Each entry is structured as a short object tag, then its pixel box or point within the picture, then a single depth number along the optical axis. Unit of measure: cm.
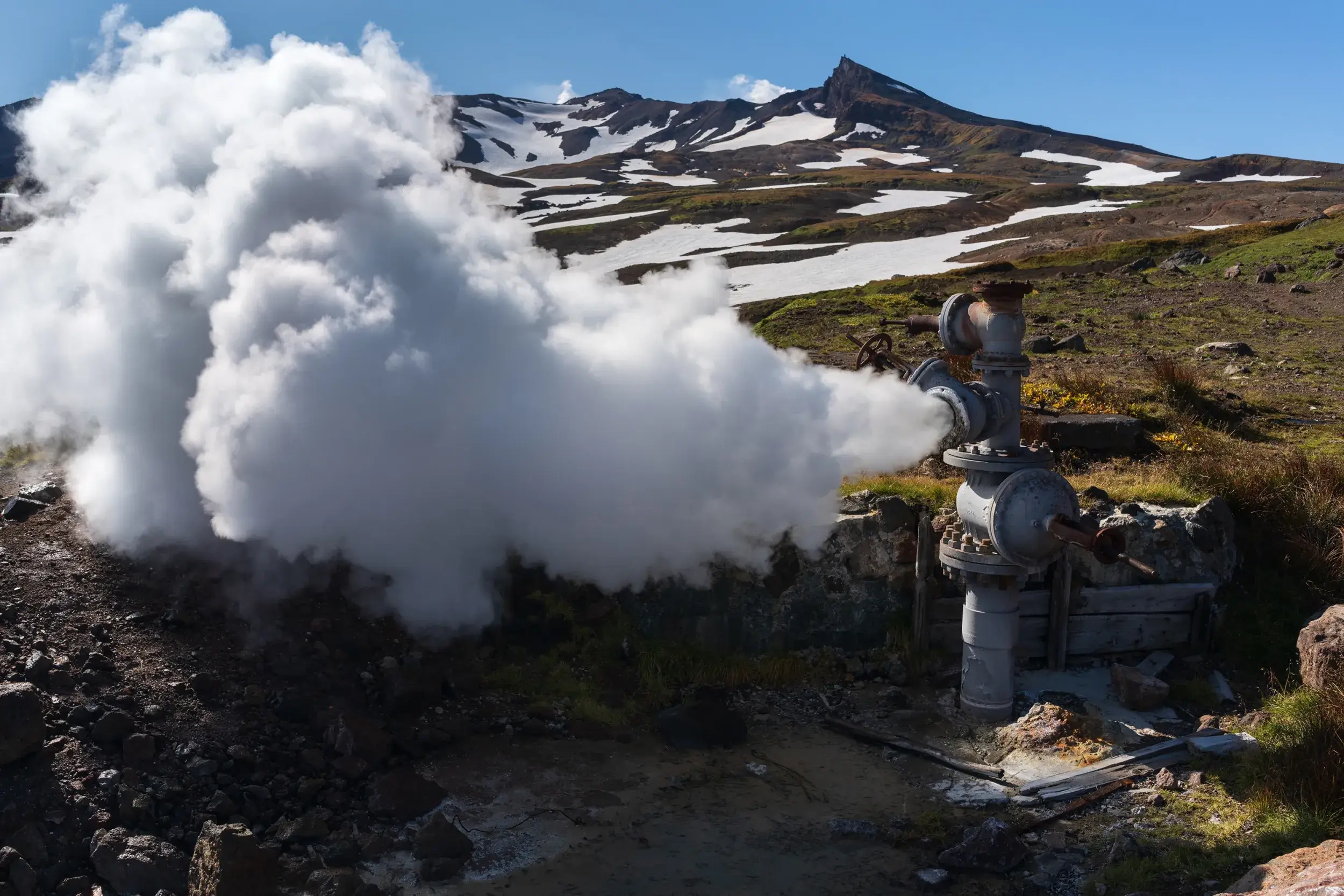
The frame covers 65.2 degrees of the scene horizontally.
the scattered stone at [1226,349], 1598
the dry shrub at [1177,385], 1206
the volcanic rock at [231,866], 499
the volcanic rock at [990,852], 558
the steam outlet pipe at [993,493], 692
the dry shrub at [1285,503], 838
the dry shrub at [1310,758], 563
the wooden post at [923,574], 795
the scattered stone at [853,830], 598
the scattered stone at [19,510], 798
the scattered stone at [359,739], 633
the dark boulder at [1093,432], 1052
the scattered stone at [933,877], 547
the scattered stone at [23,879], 502
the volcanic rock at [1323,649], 679
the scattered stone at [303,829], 564
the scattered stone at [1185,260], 2997
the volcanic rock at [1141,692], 747
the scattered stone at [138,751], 590
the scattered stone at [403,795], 598
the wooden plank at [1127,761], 645
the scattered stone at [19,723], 557
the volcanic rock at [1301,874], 407
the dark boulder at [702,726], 709
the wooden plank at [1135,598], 810
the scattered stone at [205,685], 654
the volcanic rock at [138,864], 516
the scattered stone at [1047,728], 692
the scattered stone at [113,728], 596
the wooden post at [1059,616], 789
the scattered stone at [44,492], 831
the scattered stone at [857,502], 842
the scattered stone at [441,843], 557
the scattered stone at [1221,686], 762
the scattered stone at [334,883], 509
